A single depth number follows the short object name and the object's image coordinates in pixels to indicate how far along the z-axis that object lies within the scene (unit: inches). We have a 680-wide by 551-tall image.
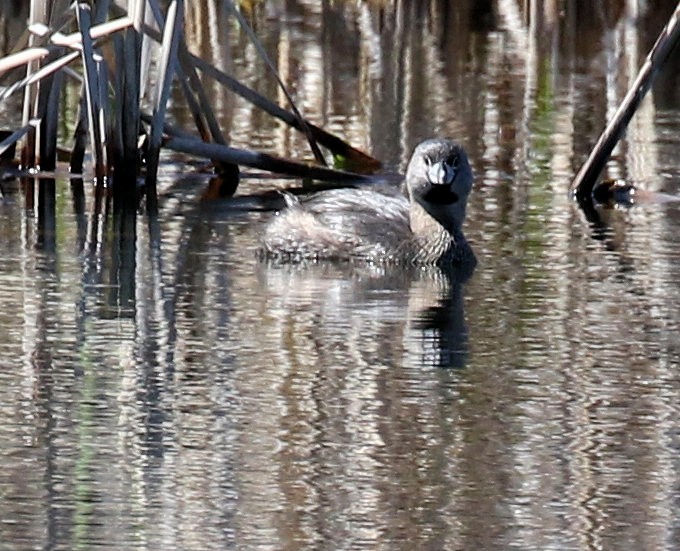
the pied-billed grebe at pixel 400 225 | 667.4
